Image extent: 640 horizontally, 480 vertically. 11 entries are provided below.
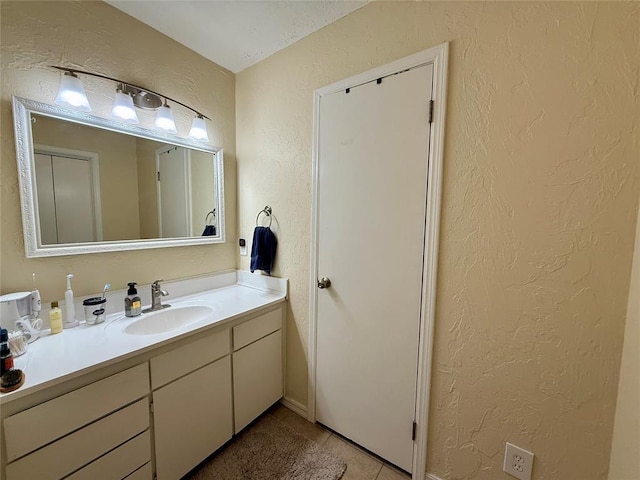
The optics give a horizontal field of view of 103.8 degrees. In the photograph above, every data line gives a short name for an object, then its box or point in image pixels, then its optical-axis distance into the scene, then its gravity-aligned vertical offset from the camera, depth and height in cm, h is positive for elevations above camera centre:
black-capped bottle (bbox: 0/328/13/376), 82 -47
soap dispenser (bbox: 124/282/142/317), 138 -48
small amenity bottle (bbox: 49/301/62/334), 116 -48
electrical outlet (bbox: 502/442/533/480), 102 -99
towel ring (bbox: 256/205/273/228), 183 +5
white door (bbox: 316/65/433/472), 123 -19
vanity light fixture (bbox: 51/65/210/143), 117 +61
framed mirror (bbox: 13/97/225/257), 116 +18
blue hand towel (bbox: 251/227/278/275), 178 -22
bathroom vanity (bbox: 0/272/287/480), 84 -75
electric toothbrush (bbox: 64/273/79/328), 121 -46
